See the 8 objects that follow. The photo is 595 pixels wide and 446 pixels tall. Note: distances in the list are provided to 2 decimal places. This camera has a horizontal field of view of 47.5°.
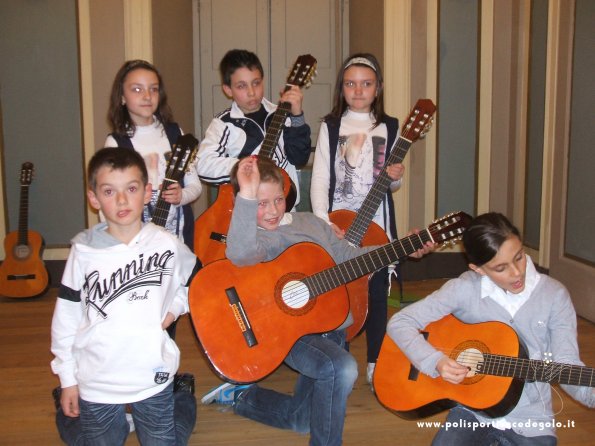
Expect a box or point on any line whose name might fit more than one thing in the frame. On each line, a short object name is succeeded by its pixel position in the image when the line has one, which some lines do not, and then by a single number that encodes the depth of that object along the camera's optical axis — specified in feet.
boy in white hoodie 5.97
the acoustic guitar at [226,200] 9.25
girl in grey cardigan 6.16
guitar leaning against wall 15.25
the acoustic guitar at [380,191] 8.87
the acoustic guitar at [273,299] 7.29
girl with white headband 9.41
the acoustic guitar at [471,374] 6.10
